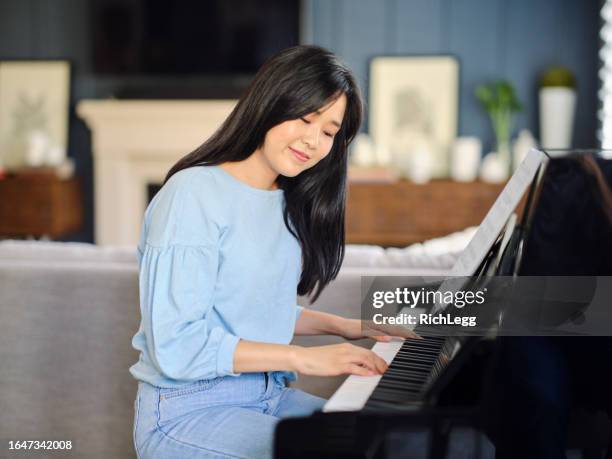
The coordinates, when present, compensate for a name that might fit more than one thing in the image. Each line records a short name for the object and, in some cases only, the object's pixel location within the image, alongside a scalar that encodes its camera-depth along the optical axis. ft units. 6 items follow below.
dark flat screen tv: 18.07
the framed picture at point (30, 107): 18.45
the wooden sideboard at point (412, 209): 16.46
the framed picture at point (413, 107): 17.49
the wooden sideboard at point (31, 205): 17.49
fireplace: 17.49
